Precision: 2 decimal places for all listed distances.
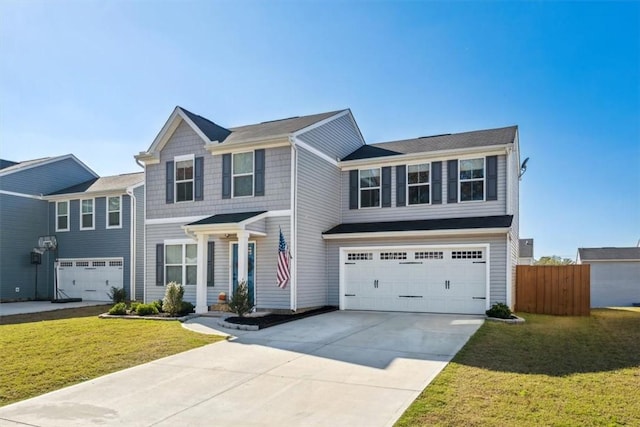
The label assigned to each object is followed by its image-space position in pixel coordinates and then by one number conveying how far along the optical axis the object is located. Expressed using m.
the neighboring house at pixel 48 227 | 21.33
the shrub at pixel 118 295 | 17.98
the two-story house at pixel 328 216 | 14.28
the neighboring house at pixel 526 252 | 38.47
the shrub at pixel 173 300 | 13.76
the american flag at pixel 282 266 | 13.40
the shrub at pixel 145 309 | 14.12
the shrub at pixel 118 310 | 14.30
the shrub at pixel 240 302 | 12.38
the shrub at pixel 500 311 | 12.94
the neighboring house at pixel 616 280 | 26.02
